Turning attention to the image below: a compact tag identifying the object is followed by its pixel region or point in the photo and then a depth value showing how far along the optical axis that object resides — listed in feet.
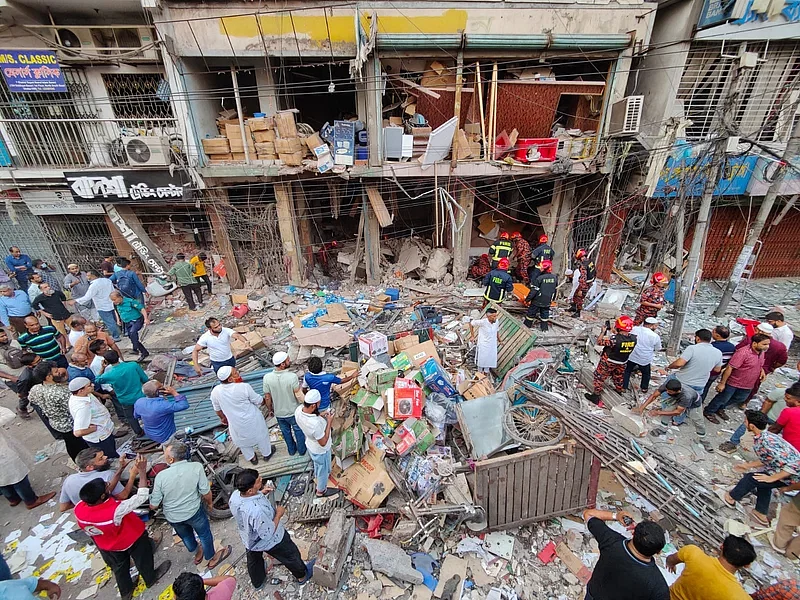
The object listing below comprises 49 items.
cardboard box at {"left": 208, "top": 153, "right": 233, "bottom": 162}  31.60
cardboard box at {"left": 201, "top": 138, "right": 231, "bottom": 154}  30.59
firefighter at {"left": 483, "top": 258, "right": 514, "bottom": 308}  26.32
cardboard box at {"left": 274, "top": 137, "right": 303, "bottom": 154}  30.45
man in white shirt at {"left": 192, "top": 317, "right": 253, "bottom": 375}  19.03
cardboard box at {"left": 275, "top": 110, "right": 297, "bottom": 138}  29.81
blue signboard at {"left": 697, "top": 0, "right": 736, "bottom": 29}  26.16
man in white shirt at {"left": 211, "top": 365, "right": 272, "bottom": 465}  14.46
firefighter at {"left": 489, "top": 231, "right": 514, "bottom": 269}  28.99
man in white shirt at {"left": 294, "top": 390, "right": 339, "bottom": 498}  13.43
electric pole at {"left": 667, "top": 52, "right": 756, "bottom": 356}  19.35
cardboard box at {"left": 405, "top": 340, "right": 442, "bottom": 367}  20.62
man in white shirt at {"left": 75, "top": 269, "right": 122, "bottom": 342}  24.03
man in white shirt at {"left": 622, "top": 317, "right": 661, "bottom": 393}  19.60
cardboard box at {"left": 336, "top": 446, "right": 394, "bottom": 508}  15.16
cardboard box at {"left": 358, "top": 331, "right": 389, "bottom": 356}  21.34
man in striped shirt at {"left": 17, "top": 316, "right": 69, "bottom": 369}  18.85
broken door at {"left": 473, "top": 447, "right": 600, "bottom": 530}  13.58
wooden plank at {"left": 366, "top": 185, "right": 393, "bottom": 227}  33.53
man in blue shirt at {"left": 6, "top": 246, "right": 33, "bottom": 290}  27.12
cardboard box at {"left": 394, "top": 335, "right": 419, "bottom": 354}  22.50
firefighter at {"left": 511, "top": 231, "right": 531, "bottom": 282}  33.68
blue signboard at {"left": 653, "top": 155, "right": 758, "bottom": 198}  31.22
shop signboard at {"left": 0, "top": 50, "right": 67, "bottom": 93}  28.53
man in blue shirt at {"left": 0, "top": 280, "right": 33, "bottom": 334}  22.35
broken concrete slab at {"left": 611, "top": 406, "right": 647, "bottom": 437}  17.93
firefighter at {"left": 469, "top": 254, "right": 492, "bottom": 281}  36.94
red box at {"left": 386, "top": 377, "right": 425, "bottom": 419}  17.40
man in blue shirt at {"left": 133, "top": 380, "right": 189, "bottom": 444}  15.06
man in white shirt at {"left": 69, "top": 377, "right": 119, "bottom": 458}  14.11
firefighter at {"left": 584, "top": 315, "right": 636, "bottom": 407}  19.69
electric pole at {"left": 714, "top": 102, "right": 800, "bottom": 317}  27.78
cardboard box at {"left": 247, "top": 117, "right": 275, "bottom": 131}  30.04
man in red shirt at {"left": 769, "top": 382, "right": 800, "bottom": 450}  13.17
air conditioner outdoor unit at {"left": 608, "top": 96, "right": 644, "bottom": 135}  29.43
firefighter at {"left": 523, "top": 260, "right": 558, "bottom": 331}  26.48
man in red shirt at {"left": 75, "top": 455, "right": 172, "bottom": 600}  10.07
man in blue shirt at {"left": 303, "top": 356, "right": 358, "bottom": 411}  15.40
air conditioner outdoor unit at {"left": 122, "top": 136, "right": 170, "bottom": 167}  29.43
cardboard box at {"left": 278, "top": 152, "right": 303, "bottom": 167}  30.94
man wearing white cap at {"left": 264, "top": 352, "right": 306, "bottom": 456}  15.57
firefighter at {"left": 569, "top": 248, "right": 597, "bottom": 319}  29.99
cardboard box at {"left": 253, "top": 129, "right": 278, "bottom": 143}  30.53
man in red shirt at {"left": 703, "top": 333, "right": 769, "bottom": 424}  17.48
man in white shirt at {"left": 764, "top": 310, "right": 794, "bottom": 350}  19.65
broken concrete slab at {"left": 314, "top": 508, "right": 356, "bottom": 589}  12.35
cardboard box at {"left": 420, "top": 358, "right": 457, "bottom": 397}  18.89
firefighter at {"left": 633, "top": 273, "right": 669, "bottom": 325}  22.78
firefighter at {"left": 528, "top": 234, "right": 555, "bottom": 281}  27.86
